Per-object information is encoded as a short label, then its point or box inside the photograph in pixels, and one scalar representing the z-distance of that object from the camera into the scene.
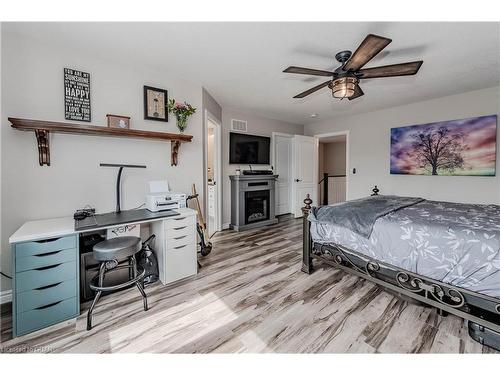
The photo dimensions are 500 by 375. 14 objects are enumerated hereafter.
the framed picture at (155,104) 2.53
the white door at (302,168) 5.17
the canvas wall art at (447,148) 3.13
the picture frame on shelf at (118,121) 2.29
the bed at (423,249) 1.41
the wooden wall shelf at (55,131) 1.82
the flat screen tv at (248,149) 4.24
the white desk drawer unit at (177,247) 2.17
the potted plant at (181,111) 2.65
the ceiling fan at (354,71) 1.65
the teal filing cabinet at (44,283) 1.49
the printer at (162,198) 2.29
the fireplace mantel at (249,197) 4.13
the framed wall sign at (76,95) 2.10
